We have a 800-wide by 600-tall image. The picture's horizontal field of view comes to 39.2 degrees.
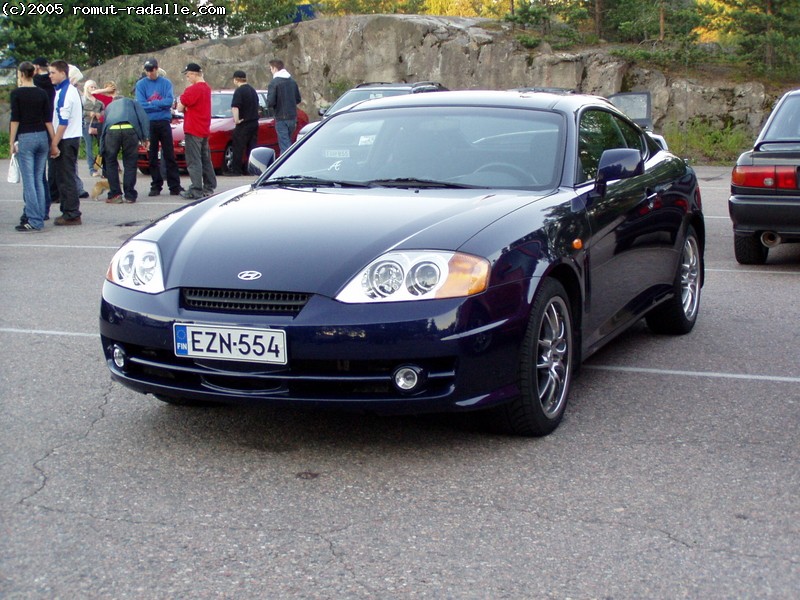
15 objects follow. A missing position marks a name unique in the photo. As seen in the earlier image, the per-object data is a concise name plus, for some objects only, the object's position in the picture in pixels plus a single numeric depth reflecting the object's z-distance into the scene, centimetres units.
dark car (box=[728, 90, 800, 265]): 873
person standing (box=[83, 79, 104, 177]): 1745
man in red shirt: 1545
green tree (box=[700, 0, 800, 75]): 2466
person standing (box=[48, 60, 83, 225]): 1269
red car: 1957
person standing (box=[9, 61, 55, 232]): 1179
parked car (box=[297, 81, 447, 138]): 1945
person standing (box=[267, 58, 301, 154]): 1873
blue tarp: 4261
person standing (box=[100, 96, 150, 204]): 1473
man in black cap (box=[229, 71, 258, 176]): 1795
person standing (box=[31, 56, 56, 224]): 1260
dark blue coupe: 419
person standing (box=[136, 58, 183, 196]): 1588
